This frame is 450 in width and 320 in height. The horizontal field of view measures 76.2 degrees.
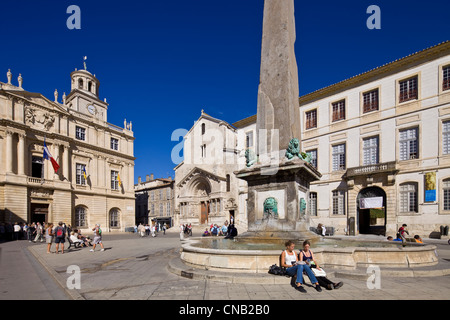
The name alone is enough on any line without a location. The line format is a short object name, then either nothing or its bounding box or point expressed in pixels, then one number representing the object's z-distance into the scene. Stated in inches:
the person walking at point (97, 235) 570.4
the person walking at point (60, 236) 520.8
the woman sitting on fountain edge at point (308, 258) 211.6
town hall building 1007.0
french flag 1031.6
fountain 255.9
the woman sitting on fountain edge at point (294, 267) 208.4
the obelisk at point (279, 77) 366.6
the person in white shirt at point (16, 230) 854.3
